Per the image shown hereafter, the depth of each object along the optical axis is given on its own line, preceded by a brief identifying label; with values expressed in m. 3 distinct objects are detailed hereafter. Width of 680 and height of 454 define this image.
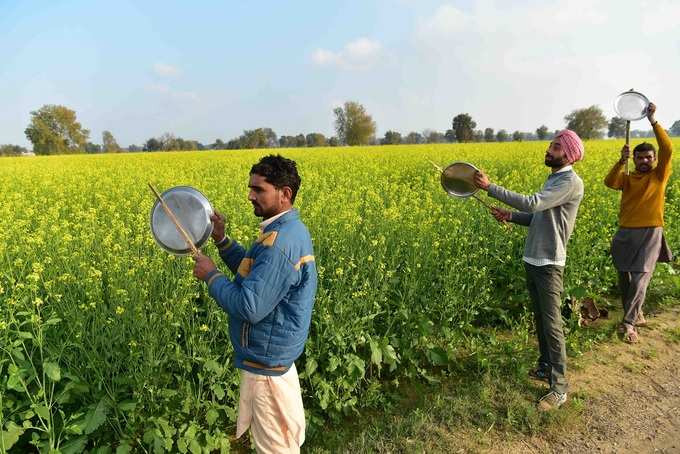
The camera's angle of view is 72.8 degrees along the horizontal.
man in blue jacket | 2.04
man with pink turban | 3.50
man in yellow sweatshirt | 5.04
